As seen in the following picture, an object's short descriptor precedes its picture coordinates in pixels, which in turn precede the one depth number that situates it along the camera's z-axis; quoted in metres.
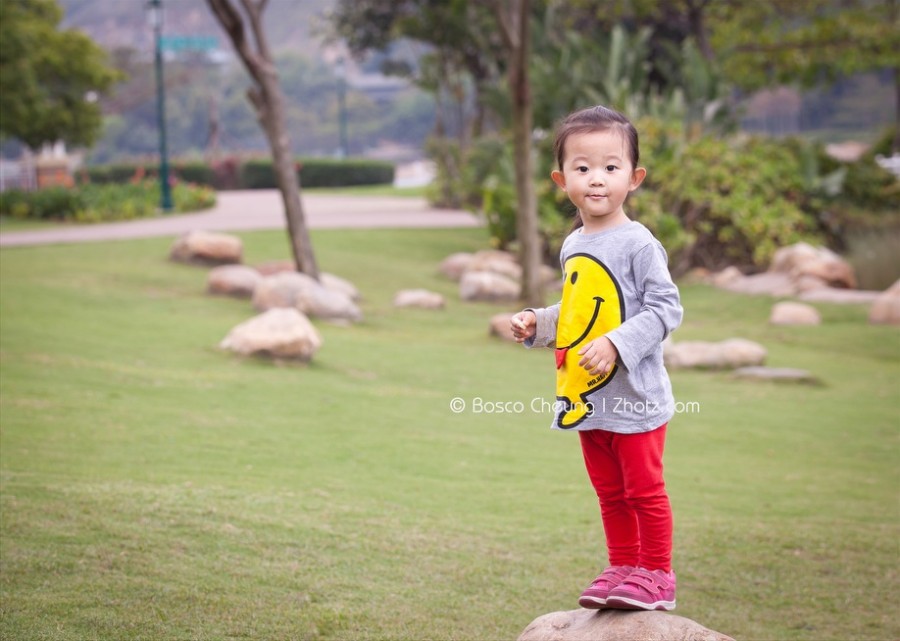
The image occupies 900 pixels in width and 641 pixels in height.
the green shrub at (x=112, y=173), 38.22
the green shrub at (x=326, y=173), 38.69
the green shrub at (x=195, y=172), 37.72
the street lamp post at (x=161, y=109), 23.53
